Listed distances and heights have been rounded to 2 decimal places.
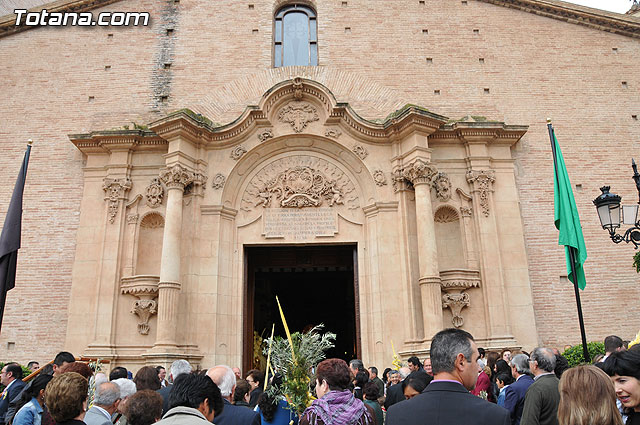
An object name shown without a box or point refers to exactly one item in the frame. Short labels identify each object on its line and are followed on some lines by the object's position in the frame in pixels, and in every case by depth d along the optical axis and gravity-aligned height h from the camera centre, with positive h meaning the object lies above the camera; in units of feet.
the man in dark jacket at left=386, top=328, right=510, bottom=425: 8.44 -0.94
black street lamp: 29.27 +7.05
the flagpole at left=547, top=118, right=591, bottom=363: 27.43 +4.70
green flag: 32.27 +7.09
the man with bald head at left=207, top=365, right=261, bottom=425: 12.57 -1.61
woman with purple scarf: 11.60 -1.37
